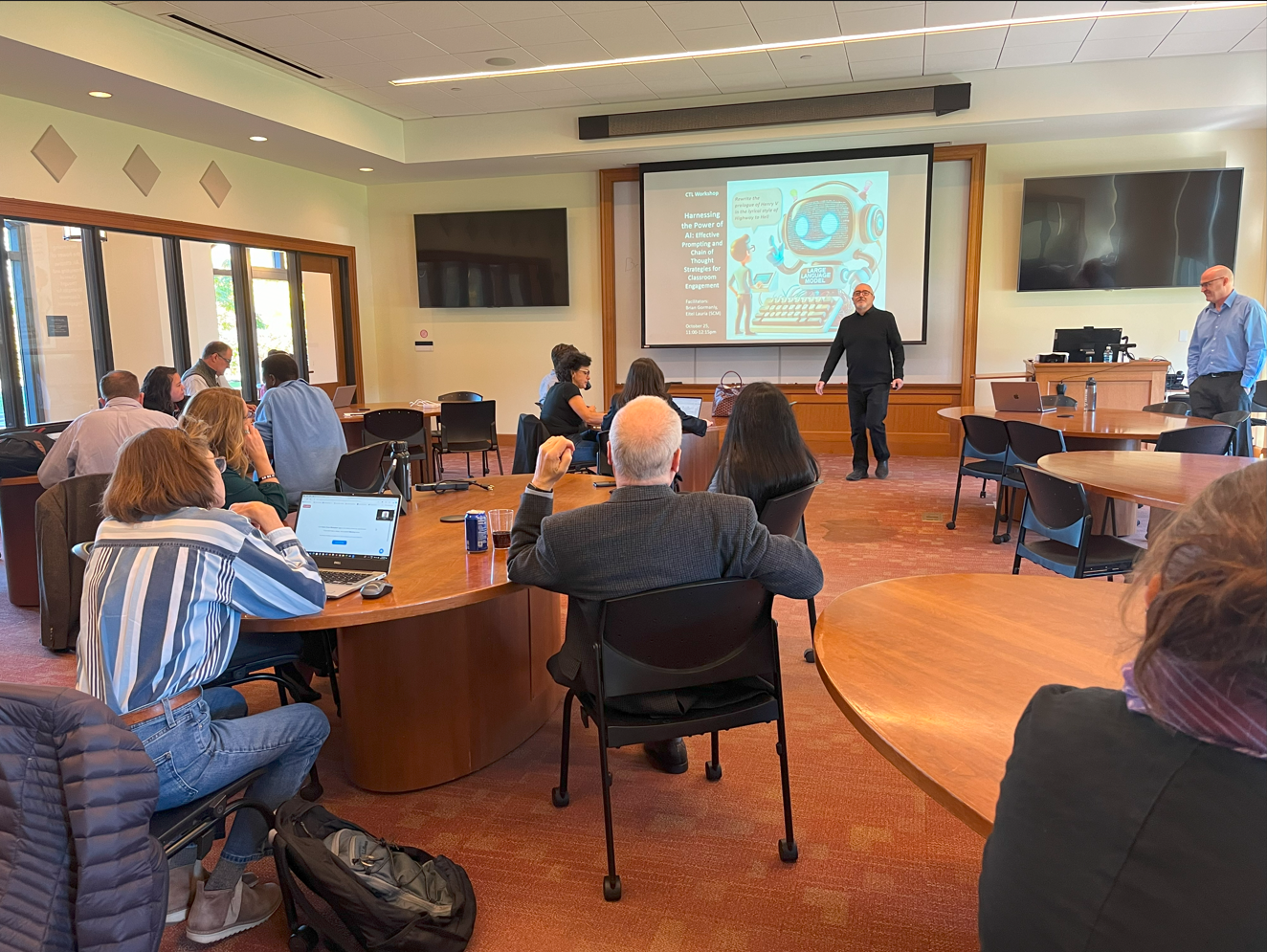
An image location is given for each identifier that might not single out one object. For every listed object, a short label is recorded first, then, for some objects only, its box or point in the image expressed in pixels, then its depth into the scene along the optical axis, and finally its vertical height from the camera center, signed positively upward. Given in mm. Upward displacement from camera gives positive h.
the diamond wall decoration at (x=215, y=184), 7801 +1589
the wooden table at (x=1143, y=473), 2992 -545
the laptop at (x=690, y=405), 6078 -434
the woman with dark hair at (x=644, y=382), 4749 -204
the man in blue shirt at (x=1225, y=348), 5719 -63
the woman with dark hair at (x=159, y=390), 4852 -221
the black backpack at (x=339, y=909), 1876 -1274
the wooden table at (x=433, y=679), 2562 -1052
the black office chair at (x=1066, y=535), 3195 -774
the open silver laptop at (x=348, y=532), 2498 -559
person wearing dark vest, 6132 -123
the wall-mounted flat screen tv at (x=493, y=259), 9617 +1057
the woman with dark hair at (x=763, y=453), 2943 -386
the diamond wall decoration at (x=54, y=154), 6230 +1516
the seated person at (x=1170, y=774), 790 -439
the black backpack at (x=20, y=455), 4609 -567
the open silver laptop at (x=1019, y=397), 5828 -390
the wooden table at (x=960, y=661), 1295 -629
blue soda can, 2693 -597
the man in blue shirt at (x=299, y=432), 4129 -410
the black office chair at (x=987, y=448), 5223 -685
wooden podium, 6930 -338
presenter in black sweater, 7516 -189
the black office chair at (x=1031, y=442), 4570 -567
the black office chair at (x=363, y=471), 4188 -633
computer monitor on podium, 7152 -14
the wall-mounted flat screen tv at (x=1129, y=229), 7836 +1074
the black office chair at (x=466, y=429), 7238 -707
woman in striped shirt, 1777 -608
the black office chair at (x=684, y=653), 1980 -771
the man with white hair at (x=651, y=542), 2031 -483
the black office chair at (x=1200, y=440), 4234 -514
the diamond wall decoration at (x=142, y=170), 6996 +1551
